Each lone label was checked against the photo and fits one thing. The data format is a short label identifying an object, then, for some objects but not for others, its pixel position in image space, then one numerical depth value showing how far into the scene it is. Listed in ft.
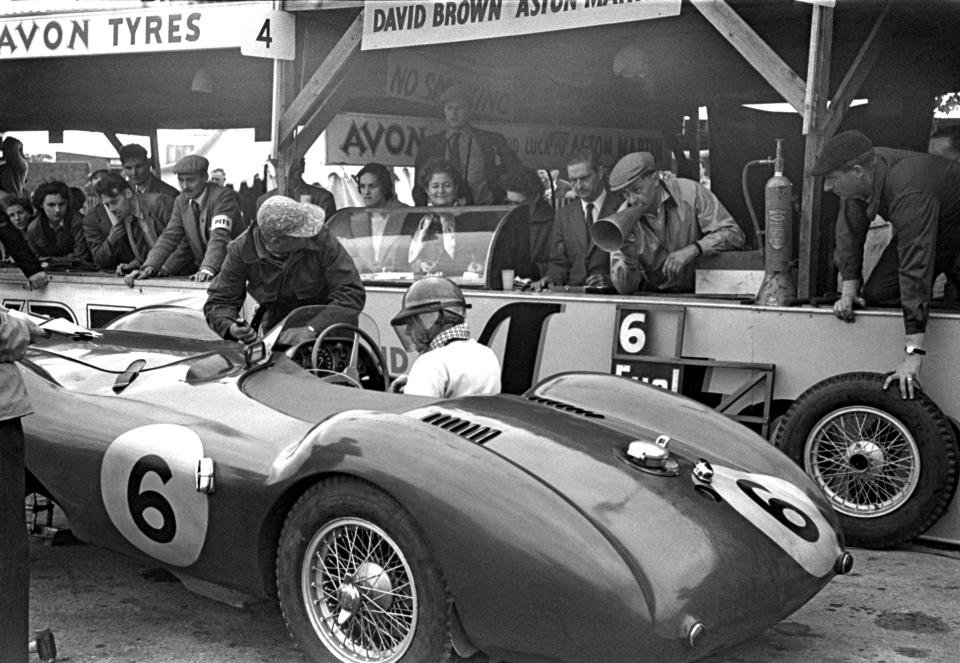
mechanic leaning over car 19.34
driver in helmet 14.60
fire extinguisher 20.45
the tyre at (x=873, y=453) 17.95
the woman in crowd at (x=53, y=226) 35.40
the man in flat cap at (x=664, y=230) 22.44
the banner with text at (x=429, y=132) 31.55
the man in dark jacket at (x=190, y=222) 29.50
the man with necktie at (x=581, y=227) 24.72
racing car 10.57
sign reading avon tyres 26.84
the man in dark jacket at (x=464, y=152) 28.86
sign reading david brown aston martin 22.70
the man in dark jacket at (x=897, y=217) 18.17
